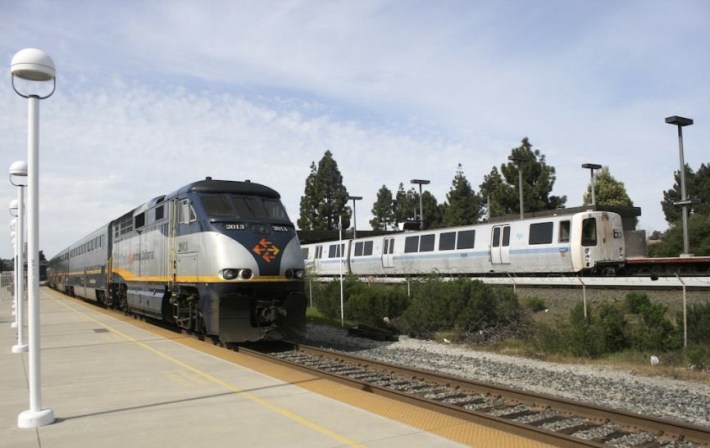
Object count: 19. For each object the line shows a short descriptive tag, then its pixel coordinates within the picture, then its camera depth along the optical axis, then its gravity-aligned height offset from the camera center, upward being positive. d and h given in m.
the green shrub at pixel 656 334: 12.24 -1.80
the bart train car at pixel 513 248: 22.23 +0.22
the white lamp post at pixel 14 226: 16.29 +1.32
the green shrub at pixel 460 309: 15.45 -1.48
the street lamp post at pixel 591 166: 34.27 +5.01
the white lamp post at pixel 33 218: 6.19 +0.50
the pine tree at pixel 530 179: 41.66 +5.24
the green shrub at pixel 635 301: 15.69 -1.39
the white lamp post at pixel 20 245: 10.98 +0.47
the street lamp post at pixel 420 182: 43.41 +5.48
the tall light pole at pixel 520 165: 32.04 +5.60
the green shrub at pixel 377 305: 18.69 -1.59
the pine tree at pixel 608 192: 58.59 +5.91
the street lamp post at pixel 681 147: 25.09 +4.53
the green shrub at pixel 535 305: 19.04 -1.72
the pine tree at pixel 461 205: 55.12 +4.65
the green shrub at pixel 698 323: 12.09 -1.59
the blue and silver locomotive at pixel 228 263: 11.54 -0.07
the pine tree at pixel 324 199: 62.22 +6.28
